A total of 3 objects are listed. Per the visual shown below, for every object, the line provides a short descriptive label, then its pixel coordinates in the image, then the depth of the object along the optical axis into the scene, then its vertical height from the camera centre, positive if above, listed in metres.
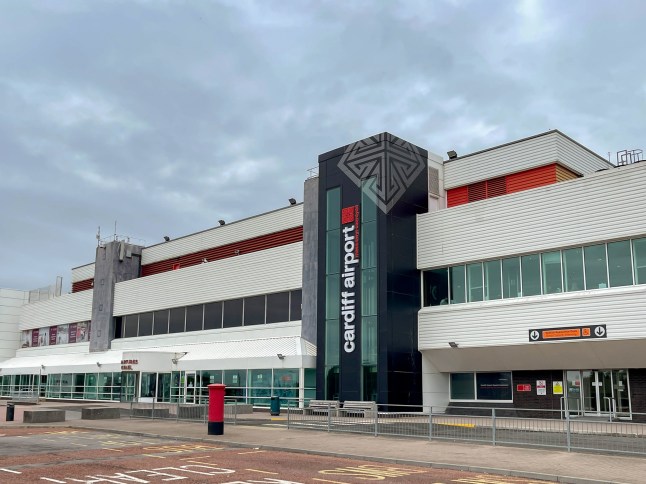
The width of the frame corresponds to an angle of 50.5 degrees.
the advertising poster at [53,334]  60.06 +3.52
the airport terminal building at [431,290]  26.45 +4.05
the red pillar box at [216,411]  21.84 -1.10
